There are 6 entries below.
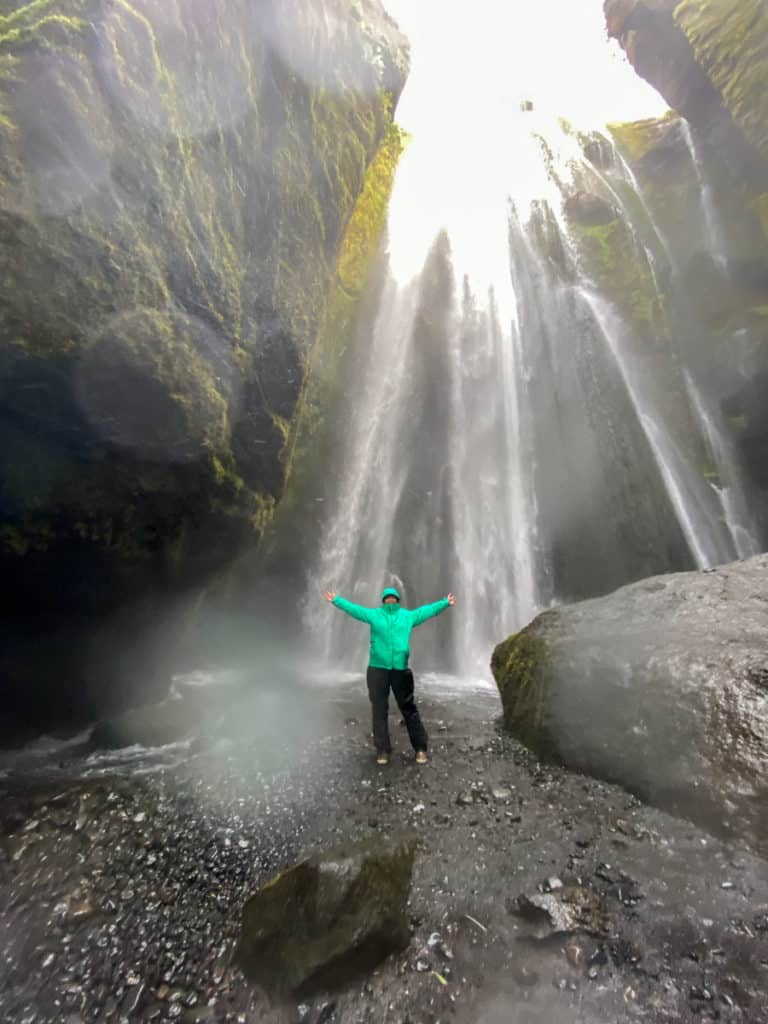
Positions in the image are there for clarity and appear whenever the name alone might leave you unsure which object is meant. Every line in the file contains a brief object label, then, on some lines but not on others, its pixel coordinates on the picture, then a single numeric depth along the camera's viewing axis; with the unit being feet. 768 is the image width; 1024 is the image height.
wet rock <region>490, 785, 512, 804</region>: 15.73
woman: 18.85
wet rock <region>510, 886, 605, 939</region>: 9.93
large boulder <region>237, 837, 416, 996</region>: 9.23
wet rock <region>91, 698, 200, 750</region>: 22.75
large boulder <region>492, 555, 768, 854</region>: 13.21
